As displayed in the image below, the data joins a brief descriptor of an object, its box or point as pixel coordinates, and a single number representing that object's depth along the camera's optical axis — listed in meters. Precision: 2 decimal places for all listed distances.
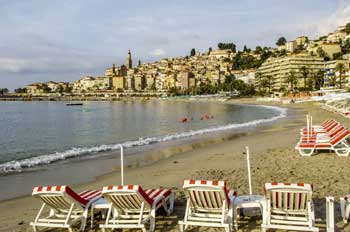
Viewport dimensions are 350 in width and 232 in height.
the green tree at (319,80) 110.75
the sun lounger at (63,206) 5.69
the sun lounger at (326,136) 12.30
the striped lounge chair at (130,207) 5.57
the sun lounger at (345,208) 5.91
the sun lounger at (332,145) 11.66
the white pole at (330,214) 5.29
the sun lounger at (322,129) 13.76
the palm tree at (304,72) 102.50
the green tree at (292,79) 105.44
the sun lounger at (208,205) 5.41
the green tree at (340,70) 91.06
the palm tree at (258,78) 129.64
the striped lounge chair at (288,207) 5.22
